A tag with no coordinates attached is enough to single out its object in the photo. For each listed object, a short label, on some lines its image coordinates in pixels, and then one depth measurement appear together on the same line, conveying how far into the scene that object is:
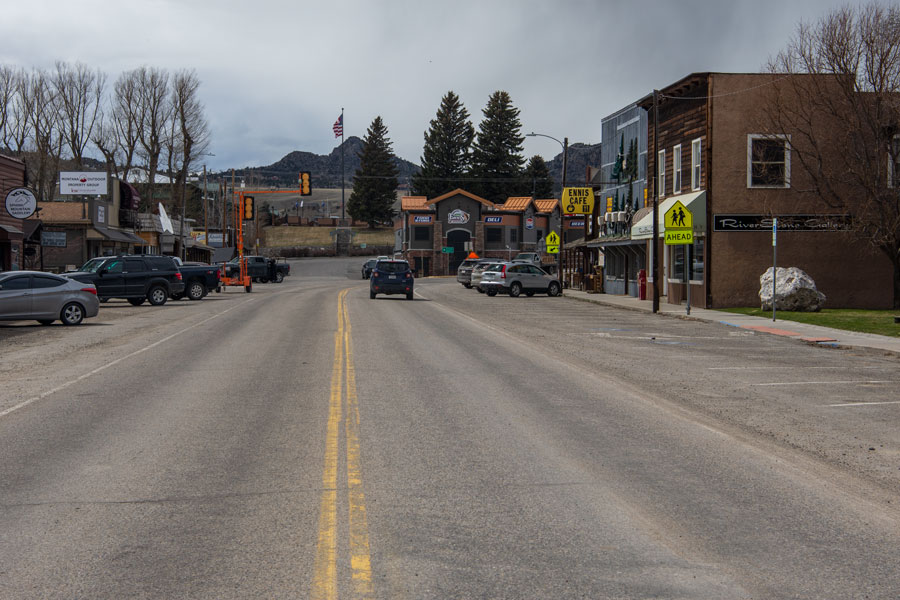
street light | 49.14
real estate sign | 60.41
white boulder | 29.53
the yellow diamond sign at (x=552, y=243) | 53.41
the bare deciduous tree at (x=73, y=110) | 72.44
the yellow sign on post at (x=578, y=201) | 49.47
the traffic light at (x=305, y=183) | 48.50
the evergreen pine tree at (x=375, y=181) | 131.62
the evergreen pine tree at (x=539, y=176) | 121.27
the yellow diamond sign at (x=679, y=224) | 29.00
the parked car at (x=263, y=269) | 65.38
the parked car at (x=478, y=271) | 50.30
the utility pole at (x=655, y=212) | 31.44
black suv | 33.53
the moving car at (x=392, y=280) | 39.84
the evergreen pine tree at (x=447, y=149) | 119.69
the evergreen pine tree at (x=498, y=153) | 117.25
